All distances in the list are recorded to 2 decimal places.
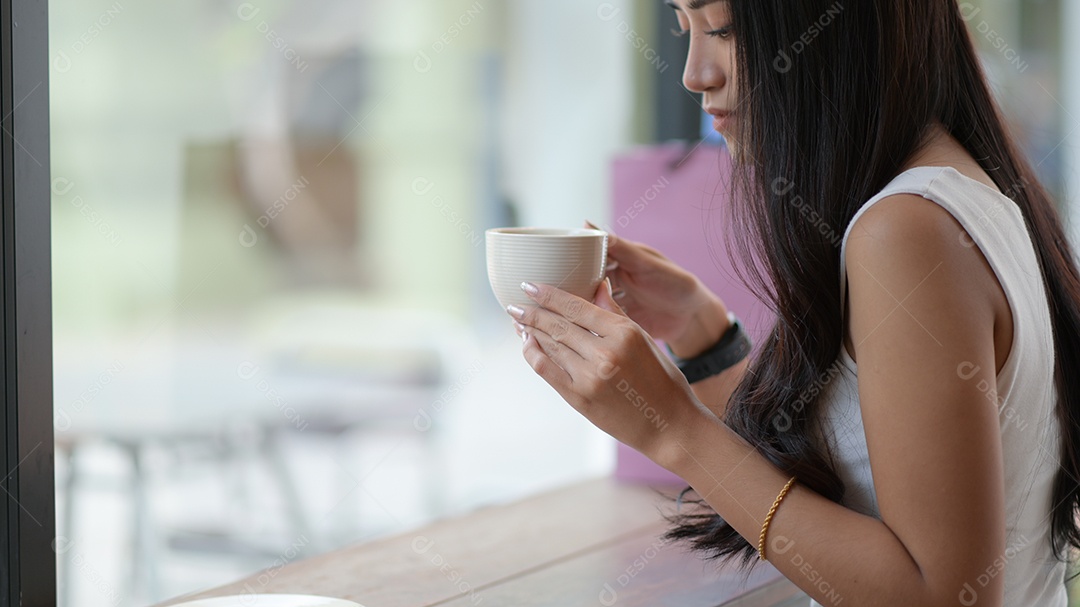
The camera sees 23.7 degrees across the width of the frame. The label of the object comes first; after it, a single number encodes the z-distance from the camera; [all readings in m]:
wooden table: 2.08
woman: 1.85
